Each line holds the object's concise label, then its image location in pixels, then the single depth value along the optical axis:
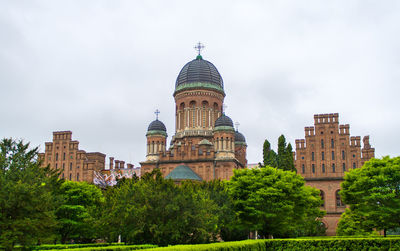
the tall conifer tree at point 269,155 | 58.94
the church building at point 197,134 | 66.62
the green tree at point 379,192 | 39.41
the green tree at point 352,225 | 44.39
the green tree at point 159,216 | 31.38
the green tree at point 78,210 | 42.82
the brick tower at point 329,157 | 61.34
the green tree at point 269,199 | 41.31
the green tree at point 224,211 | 38.78
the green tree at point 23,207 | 24.64
